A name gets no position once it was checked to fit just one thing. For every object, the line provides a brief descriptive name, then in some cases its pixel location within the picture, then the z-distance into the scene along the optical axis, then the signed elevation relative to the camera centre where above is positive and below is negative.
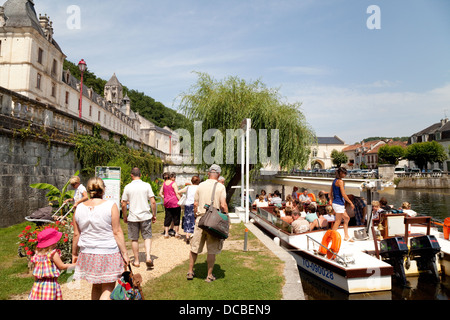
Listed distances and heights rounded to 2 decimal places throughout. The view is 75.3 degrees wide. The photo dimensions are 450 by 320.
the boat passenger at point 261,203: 13.46 -1.26
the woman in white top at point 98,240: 3.27 -0.75
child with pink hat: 3.24 -1.04
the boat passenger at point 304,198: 12.90 -1.02
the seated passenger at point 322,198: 12.71 -0.98
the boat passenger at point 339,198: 6.84 -0.53
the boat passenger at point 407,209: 10.46 -1.18
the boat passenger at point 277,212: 10.51 -1.31
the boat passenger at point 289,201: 11.84 -1.02
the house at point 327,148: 103.75 +10.55
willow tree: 15.54 +3.21
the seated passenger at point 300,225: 8.37 -1.41
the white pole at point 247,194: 11.73 -0.74
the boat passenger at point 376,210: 9.03 -1.04
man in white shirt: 5.63 -0.67
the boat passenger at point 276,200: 13.85 -1.16
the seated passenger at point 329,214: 8.88 -1.19
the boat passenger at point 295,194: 15.54 -0.96
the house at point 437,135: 62.25 +9.94
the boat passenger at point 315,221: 8.73 -1.34
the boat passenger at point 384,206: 10.38 -1.05
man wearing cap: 4.97 -0.65
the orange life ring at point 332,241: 6.58 -1.50
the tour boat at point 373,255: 6.18 -1.90
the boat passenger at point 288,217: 9.27 -1.32
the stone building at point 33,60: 32.53 +13.78
